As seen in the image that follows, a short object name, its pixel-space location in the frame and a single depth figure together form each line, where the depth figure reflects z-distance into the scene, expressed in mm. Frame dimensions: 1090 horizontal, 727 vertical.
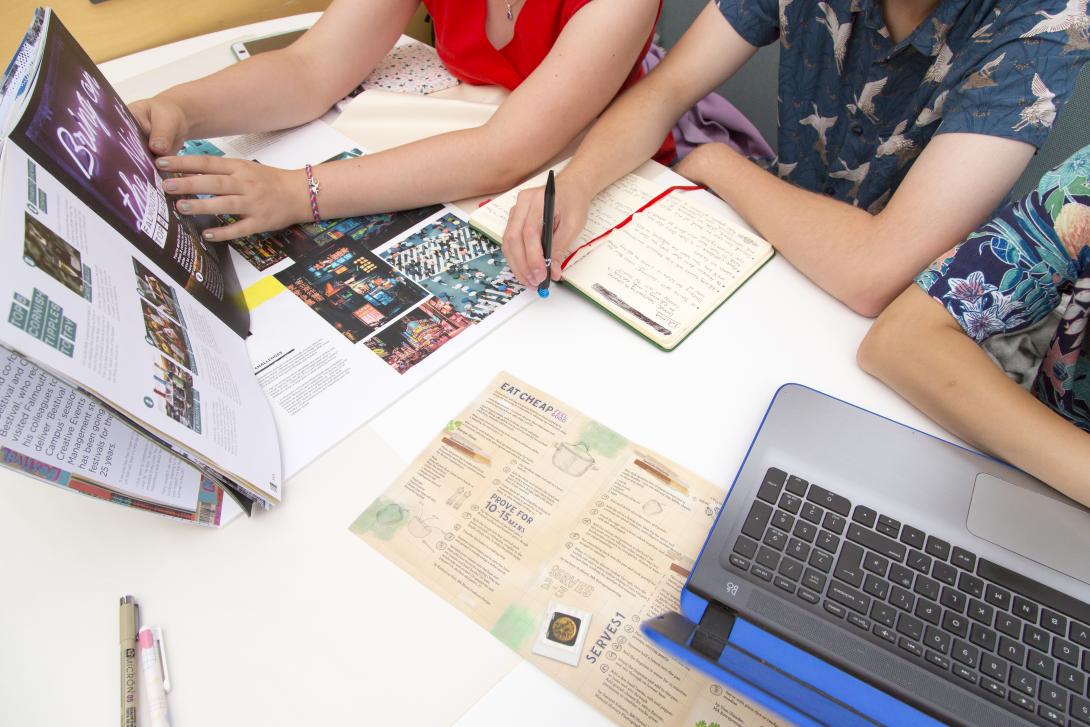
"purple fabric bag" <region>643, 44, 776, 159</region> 1061
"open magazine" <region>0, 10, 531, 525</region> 417
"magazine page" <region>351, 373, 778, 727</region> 457
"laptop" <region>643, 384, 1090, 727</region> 425
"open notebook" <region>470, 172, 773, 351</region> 669
